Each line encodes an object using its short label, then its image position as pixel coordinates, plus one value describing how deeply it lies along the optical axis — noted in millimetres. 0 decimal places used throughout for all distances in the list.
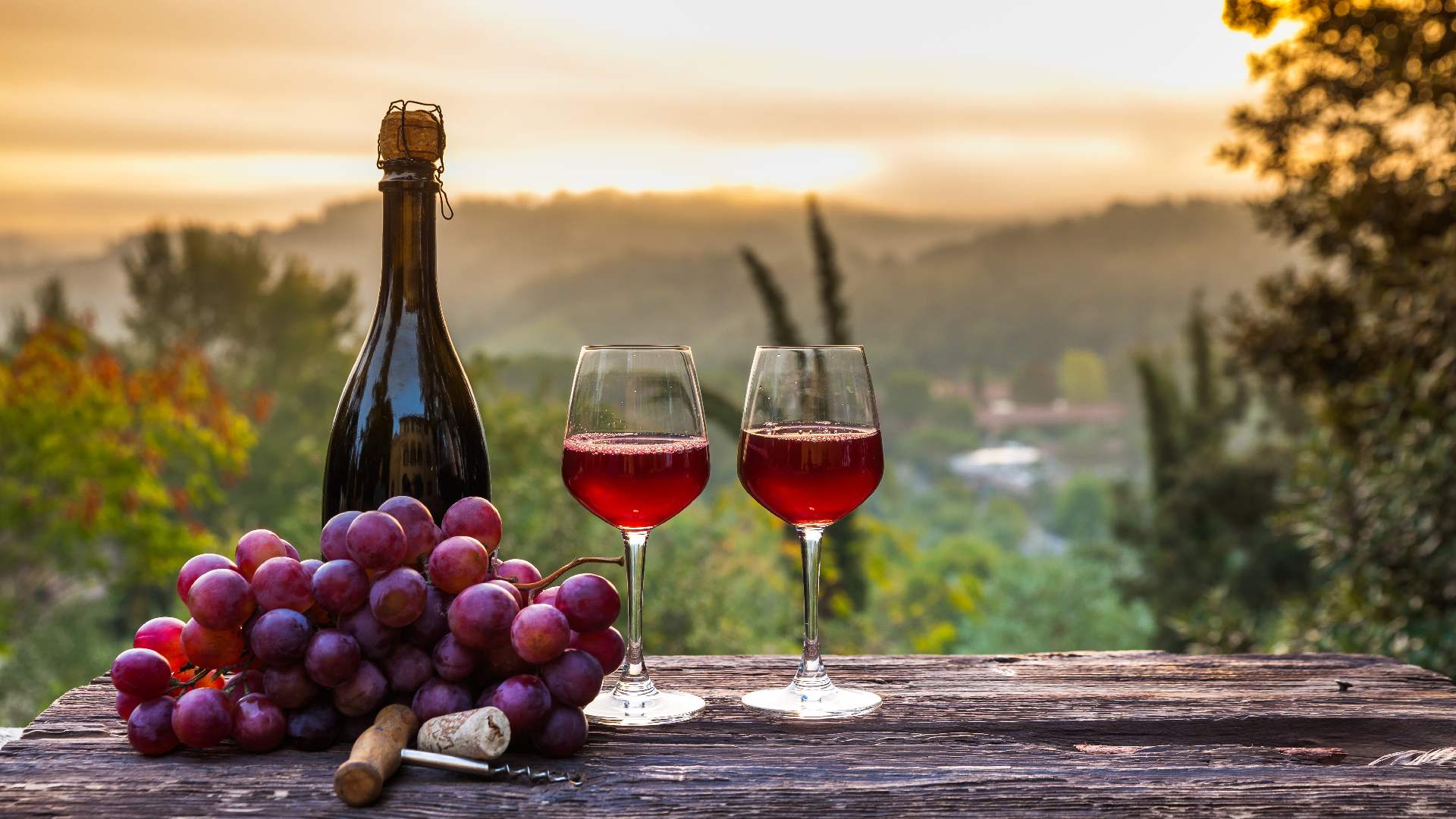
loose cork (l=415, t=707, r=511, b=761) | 1050
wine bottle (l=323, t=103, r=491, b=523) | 1382
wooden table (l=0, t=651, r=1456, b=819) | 986
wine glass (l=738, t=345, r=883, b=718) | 1276
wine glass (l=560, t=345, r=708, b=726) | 1255
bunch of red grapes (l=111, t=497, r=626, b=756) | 1087
